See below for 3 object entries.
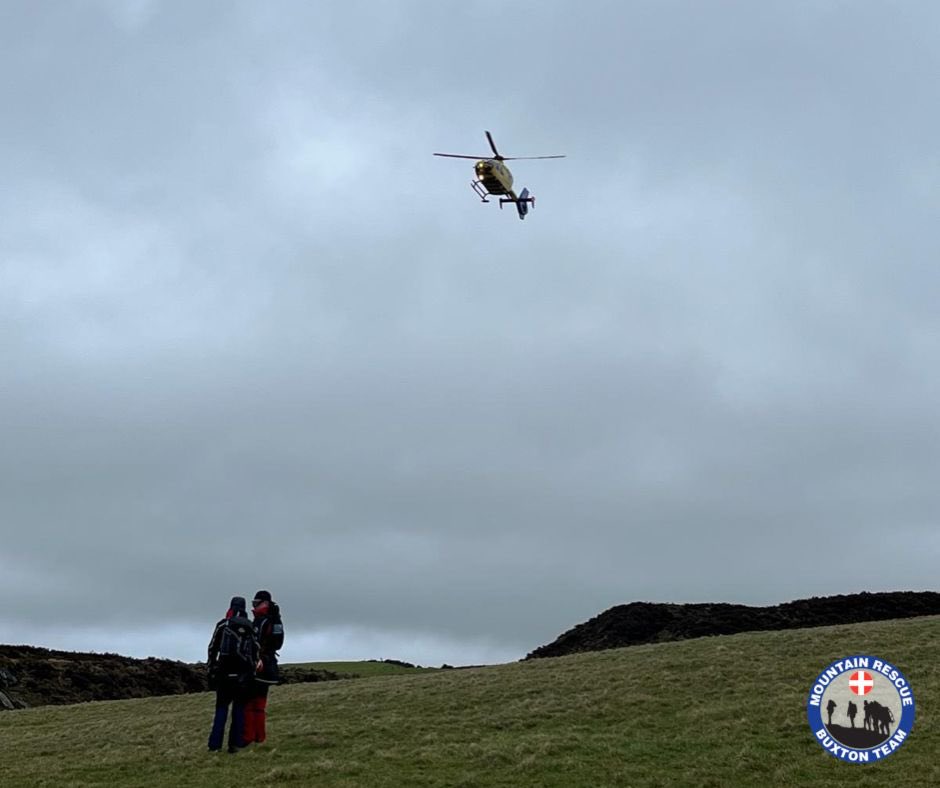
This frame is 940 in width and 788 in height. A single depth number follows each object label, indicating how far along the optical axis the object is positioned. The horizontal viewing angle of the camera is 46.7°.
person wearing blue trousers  19.28
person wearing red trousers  19.55
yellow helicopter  54.00
